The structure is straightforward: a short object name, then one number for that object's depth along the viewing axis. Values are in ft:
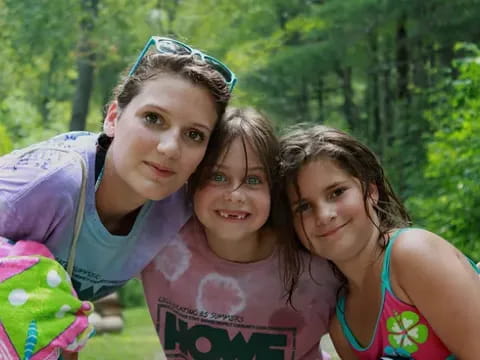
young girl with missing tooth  9.14
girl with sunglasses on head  7.04
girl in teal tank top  7.20
